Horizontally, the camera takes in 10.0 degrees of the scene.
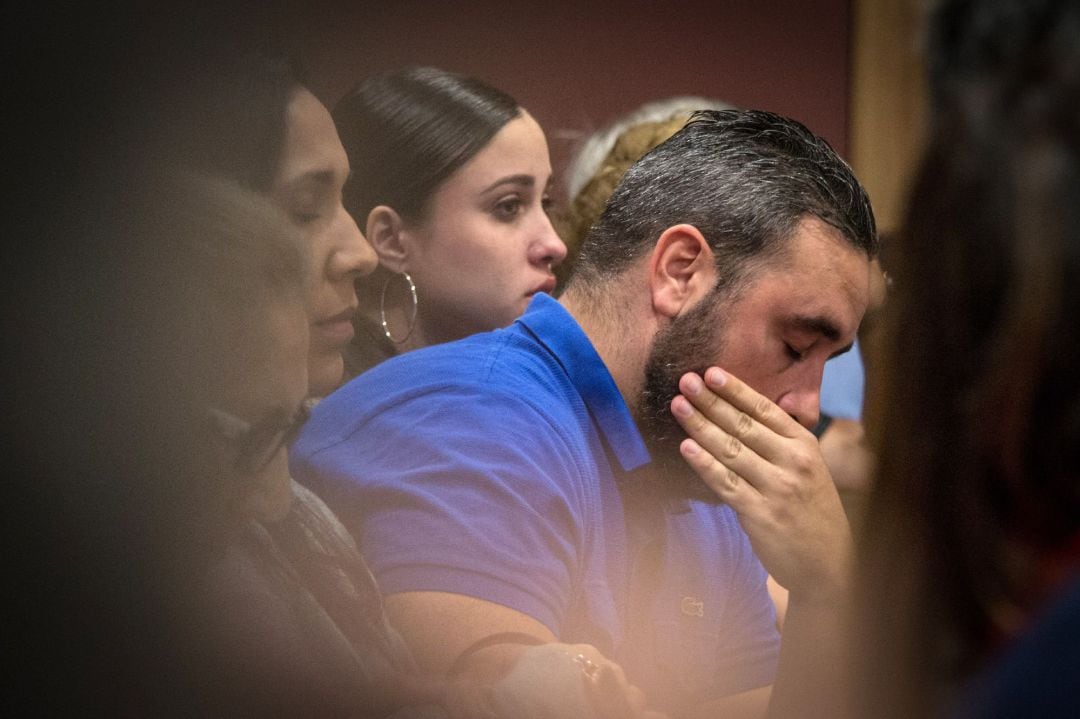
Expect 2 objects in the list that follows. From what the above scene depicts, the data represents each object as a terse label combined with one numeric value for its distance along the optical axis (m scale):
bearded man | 4.09
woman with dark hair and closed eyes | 4.01
